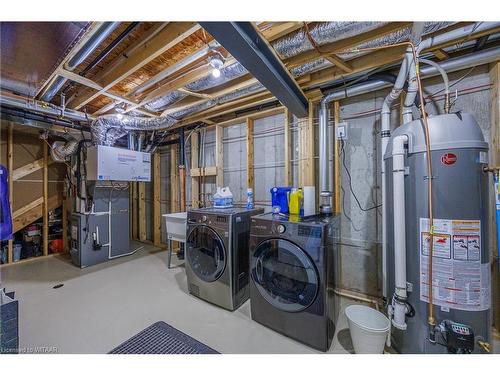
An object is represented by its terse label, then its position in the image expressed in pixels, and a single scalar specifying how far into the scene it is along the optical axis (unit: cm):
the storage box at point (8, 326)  121
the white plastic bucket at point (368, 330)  140
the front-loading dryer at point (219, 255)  203
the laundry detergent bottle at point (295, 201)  200
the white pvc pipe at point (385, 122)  163
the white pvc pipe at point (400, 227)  138
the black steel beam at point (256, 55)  118
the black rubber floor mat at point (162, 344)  154
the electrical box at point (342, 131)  224
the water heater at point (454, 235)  121
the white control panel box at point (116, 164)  310
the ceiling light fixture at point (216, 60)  159
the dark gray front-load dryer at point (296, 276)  153
